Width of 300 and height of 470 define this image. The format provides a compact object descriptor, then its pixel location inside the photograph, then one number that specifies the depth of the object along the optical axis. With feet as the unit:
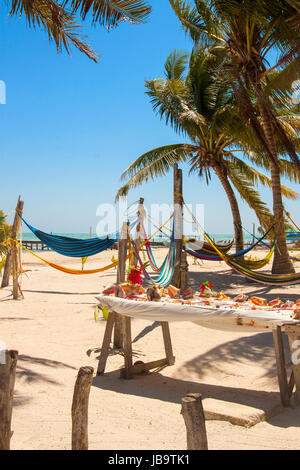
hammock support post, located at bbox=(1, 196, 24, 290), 24.72
